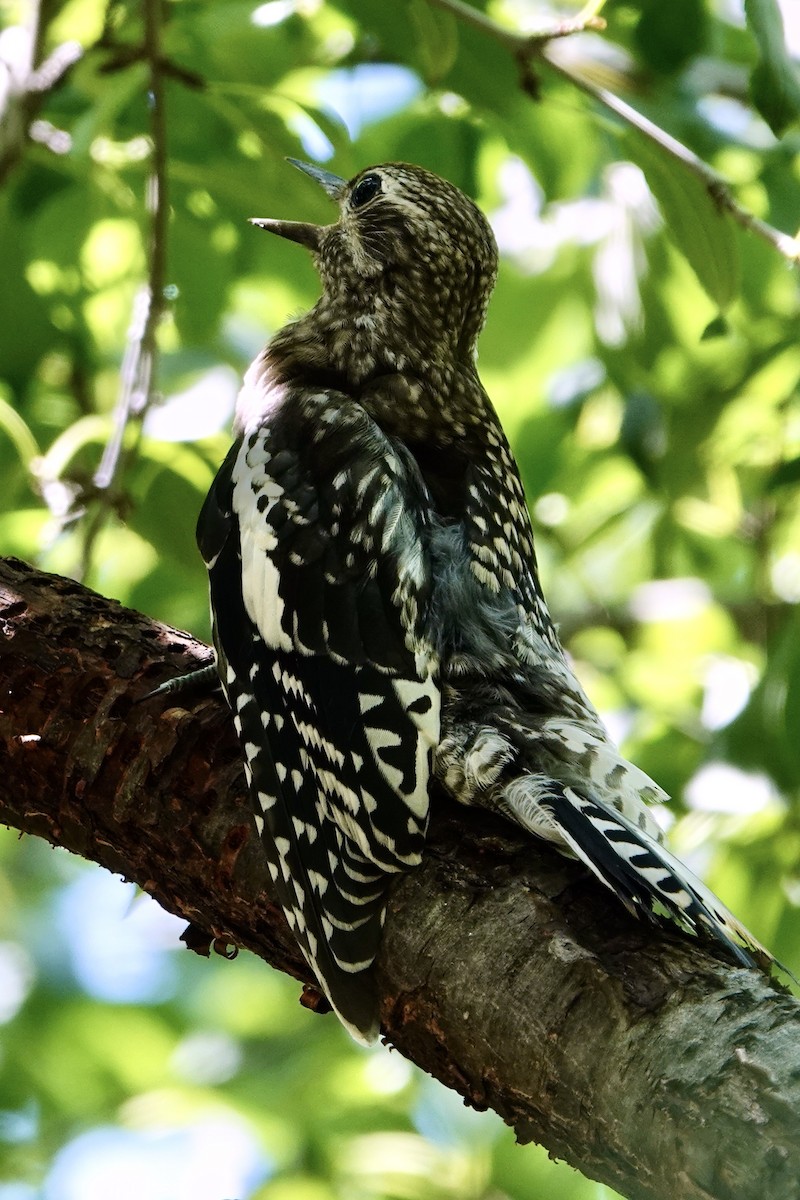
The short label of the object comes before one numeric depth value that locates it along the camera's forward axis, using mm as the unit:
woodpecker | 3268
